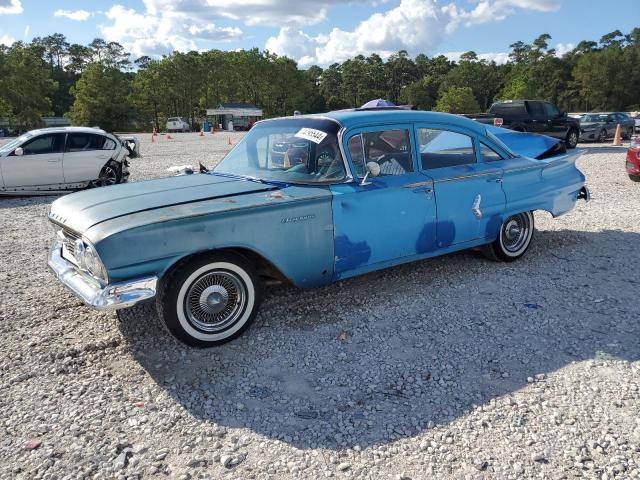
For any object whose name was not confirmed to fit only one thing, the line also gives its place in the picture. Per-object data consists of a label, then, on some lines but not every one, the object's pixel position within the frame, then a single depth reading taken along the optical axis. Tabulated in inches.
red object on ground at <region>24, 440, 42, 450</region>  106.3
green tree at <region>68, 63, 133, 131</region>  2421.3
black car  708.0
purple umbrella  387.1
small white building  2608.3
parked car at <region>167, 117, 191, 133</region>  2365.9
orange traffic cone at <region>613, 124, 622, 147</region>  797.2
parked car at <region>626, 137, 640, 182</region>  416.2
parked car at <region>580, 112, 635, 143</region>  853.2
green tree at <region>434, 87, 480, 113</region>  1974.7
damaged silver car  417.4
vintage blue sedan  134.3
